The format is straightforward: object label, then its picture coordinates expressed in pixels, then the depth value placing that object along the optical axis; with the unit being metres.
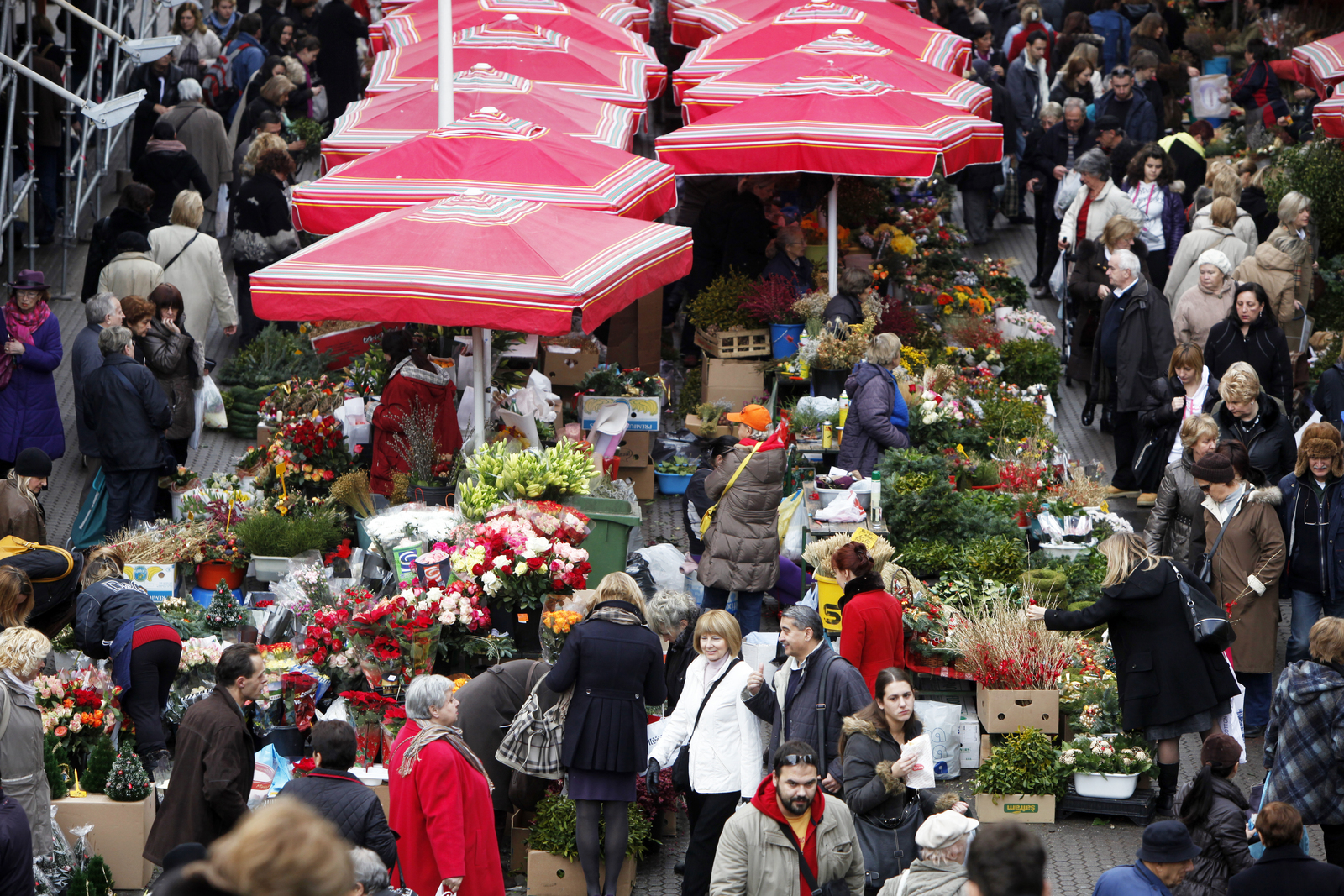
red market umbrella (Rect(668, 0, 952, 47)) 35.41
